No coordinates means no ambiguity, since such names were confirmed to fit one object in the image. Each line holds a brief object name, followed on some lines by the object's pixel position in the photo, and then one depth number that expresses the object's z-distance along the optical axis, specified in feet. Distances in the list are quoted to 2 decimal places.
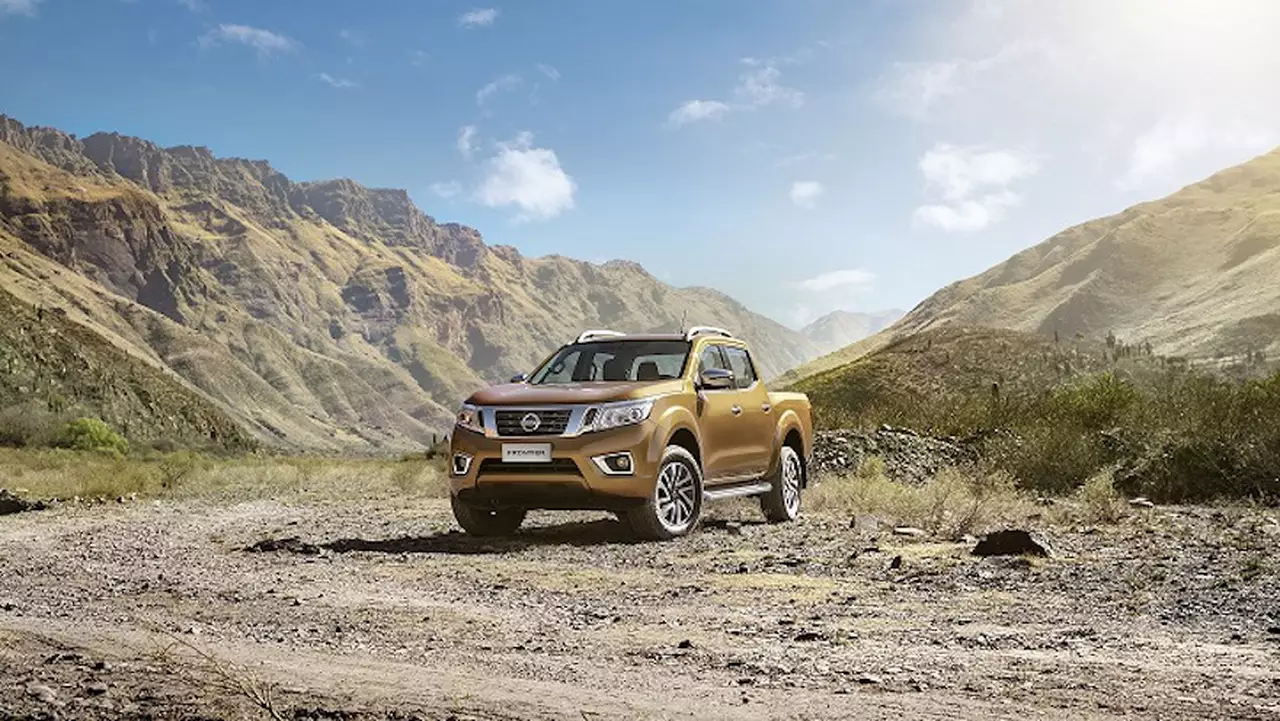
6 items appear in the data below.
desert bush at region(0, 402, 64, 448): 213.25
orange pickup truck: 36.60
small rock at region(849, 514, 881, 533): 43.52
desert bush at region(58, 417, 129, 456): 214.48
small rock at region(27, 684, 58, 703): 15.66
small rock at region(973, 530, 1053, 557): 33.45
